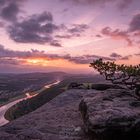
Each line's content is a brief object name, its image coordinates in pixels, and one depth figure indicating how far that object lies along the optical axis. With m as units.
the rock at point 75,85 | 27.89
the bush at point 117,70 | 19.04
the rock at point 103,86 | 25.06
